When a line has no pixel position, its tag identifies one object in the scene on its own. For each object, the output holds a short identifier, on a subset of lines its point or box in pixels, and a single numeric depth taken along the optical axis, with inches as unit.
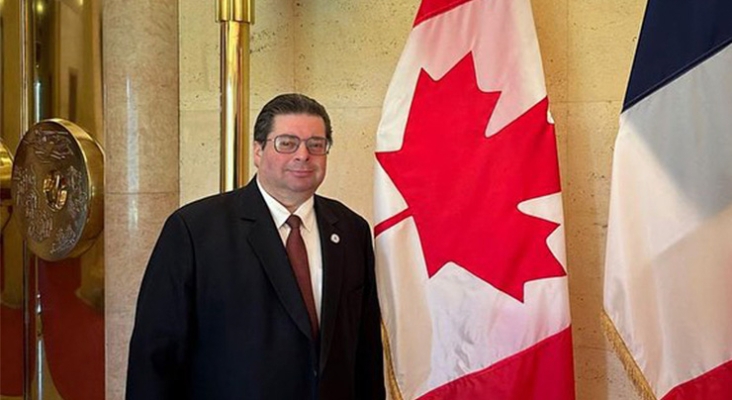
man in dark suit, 71.2
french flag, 76.1
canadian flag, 85.0
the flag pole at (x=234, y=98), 100.7
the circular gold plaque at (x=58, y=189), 115.3
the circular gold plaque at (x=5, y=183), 128.3
